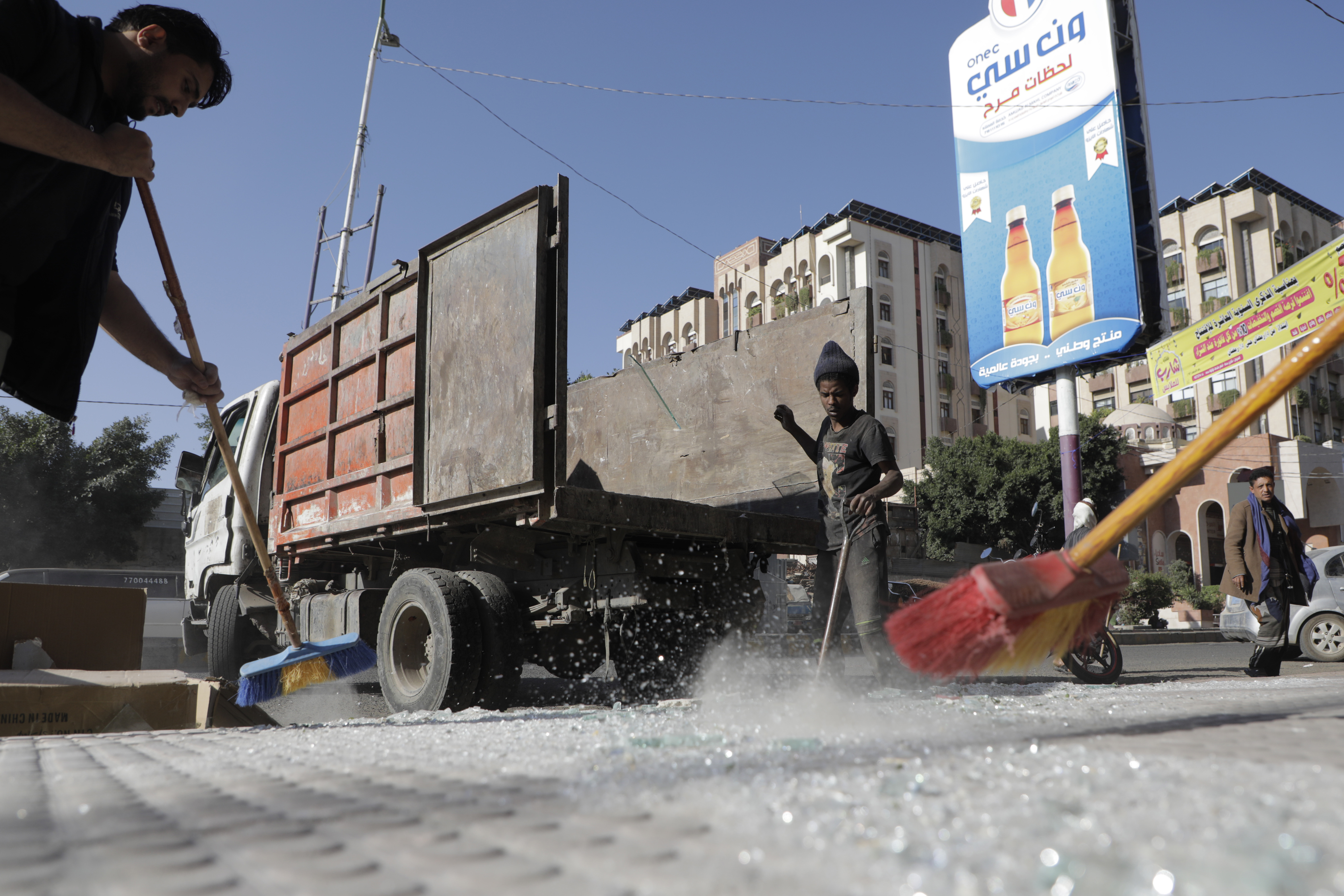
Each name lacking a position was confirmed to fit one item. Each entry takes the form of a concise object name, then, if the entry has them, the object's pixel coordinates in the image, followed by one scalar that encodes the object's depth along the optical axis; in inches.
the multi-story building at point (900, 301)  1845.5
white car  390.0
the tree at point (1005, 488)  1373.0
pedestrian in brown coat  253.9
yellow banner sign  406.0
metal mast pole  668.1
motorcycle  278.8
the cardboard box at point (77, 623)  140.5
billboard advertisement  764.0
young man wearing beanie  171.9
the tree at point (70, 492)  930.1
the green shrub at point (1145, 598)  948.6
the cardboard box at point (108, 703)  114.6
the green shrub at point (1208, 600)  1059.3
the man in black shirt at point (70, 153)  83.8
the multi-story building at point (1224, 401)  1405.0
